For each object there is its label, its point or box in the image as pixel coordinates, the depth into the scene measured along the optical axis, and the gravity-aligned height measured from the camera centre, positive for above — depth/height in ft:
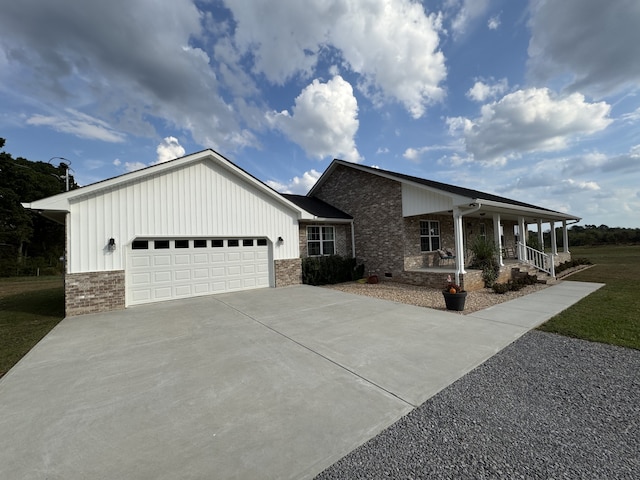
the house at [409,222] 36.40 +3.89
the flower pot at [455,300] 24.44 -5.17
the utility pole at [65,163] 42.24 +16.15
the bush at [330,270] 42.86 -3.64
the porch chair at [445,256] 45.03 -2.00
